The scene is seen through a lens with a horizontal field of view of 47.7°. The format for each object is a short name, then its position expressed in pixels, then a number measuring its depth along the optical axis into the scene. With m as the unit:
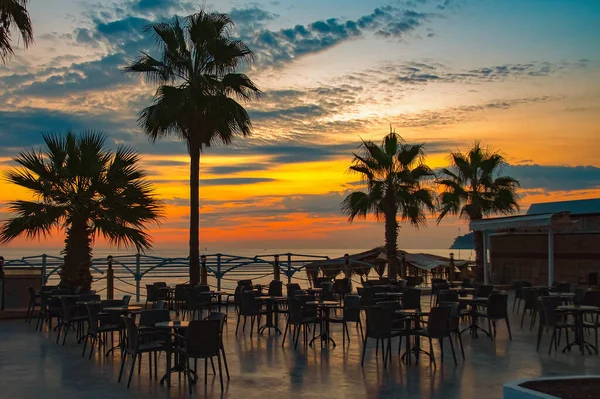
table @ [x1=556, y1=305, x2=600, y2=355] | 10.86
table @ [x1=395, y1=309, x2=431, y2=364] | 10.03
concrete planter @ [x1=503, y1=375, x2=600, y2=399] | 5.79
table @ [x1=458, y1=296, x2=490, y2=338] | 12.65
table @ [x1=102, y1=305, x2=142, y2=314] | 11.02
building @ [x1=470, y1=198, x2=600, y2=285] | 19.33
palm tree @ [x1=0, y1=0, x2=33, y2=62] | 10.59
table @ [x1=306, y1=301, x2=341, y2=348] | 11.91
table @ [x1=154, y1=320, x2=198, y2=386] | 8.66
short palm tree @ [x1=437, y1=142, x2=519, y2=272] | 26.50
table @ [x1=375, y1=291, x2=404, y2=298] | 14.14
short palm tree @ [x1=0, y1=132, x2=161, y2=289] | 15.66
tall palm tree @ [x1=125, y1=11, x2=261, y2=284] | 19.11
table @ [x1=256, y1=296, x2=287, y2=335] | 13.37
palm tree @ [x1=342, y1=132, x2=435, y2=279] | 22.89
